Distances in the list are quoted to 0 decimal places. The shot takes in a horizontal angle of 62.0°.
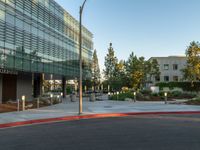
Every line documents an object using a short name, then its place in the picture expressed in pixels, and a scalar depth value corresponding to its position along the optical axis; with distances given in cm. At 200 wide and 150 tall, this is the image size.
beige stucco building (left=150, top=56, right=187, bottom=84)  4979
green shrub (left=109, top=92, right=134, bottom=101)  2377
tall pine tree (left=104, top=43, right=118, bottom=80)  5140
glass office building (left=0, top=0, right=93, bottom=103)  1839
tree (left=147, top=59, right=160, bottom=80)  4551
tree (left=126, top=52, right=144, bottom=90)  4112
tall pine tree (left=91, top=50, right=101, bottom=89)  5677
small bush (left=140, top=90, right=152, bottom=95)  2622
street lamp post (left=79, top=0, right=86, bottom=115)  1214
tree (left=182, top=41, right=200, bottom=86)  3600
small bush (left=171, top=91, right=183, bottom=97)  2543
